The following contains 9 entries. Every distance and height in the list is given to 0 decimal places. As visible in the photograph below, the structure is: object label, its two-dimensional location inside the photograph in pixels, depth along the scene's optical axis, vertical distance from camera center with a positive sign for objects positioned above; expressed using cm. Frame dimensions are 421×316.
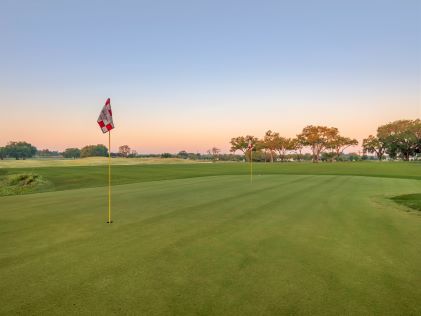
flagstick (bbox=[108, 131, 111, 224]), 865 +59
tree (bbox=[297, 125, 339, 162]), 11819 +960
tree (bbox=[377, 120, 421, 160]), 10859 +855
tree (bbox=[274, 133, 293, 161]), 14125 +805
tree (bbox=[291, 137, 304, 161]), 12818 +688
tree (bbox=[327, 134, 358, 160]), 11994 +718
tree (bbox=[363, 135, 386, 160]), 13479 +613
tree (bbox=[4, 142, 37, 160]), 16912 +632
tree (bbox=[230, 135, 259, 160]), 15099 +880
